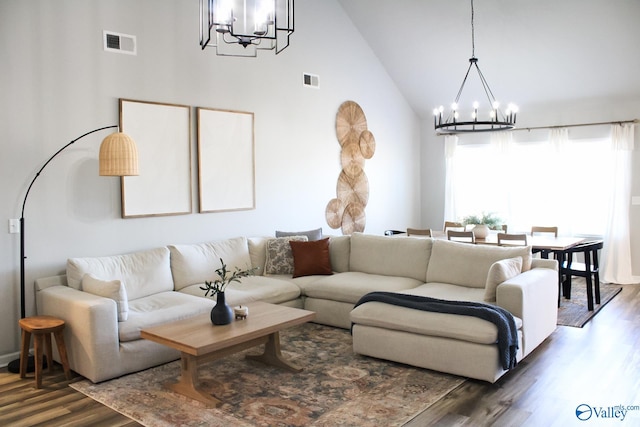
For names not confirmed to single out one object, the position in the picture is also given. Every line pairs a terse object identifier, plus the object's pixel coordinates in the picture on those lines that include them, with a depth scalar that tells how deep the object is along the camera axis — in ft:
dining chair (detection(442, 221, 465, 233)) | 23.77
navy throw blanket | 12.44
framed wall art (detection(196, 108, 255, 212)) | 19.21
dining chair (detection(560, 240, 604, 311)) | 19.07
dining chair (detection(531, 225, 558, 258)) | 21.79
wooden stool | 12.92
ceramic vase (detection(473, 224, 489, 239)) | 20.33
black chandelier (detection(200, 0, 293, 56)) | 10.62
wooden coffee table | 11.77
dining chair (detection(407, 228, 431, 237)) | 21.79
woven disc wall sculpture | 24.72
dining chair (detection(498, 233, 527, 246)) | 18.97
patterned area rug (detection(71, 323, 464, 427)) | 11.04
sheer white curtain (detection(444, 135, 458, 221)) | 29.04
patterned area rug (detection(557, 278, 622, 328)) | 17.87
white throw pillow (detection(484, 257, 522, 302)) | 14.28
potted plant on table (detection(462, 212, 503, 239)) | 20.35
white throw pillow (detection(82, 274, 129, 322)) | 13.41
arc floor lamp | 15.07
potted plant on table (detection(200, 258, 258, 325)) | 12.92
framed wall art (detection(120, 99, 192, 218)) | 17.07
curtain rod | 23.53
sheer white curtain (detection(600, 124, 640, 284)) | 23.62
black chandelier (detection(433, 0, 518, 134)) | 17.06
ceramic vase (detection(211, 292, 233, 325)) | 12.92
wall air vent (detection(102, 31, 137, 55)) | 16.46
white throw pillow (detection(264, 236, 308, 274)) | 19.38
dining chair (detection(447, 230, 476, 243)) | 20.54
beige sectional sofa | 12.96
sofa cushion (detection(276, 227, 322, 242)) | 20.65
